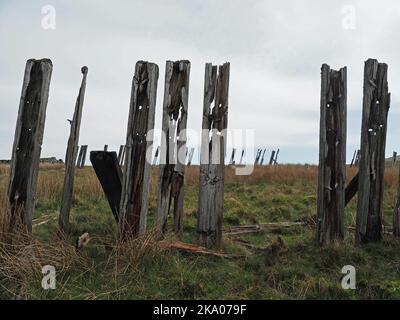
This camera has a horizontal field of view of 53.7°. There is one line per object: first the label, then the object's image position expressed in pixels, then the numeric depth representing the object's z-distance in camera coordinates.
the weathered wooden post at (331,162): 4.32
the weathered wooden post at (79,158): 24.05
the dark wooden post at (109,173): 4.35
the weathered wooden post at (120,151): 24.38
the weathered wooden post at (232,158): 30.52
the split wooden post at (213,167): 4.20
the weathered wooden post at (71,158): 4.44
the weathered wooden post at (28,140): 4.02
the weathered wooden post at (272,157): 31.51
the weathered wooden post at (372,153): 4.40
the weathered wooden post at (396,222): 4.62
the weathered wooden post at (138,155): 4.04
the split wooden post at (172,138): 4.23
